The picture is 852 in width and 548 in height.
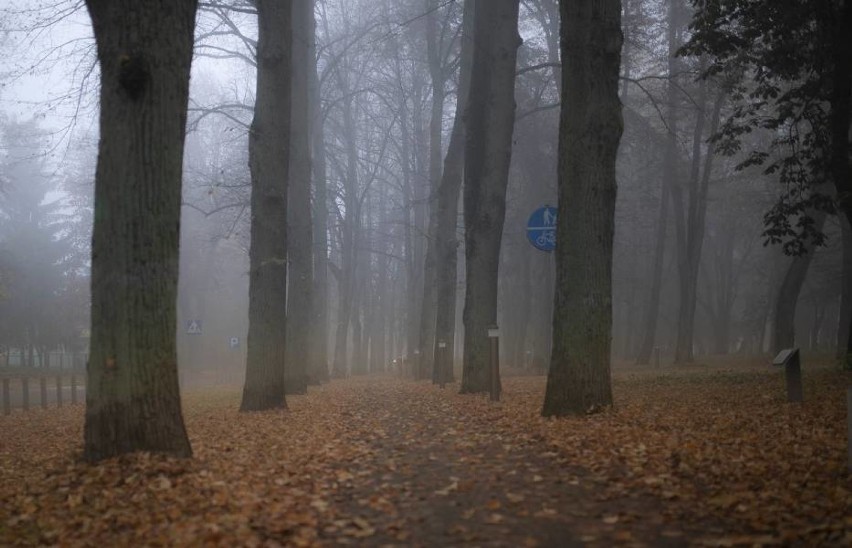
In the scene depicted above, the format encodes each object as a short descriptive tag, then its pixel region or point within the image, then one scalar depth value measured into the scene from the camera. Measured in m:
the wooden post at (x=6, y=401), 20.39
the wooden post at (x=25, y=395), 21.63
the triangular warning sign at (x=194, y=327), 33.32
